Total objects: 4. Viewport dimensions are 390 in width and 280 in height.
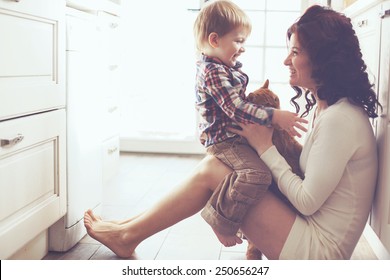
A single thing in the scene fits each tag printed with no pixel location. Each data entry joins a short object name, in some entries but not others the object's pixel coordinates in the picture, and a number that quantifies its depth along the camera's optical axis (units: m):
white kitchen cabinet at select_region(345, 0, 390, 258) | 1.35
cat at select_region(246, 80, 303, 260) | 1.54
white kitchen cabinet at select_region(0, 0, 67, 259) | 1.45
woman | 1.30
